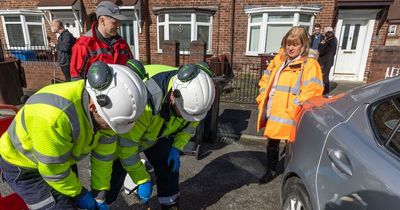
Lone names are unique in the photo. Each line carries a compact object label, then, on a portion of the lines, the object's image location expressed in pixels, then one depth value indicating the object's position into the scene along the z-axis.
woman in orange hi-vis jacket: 2.85
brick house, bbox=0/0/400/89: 9.97
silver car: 1.38
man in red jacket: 3.12
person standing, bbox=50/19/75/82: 4.88
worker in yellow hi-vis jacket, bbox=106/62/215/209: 1.93
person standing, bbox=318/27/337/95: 7.19
